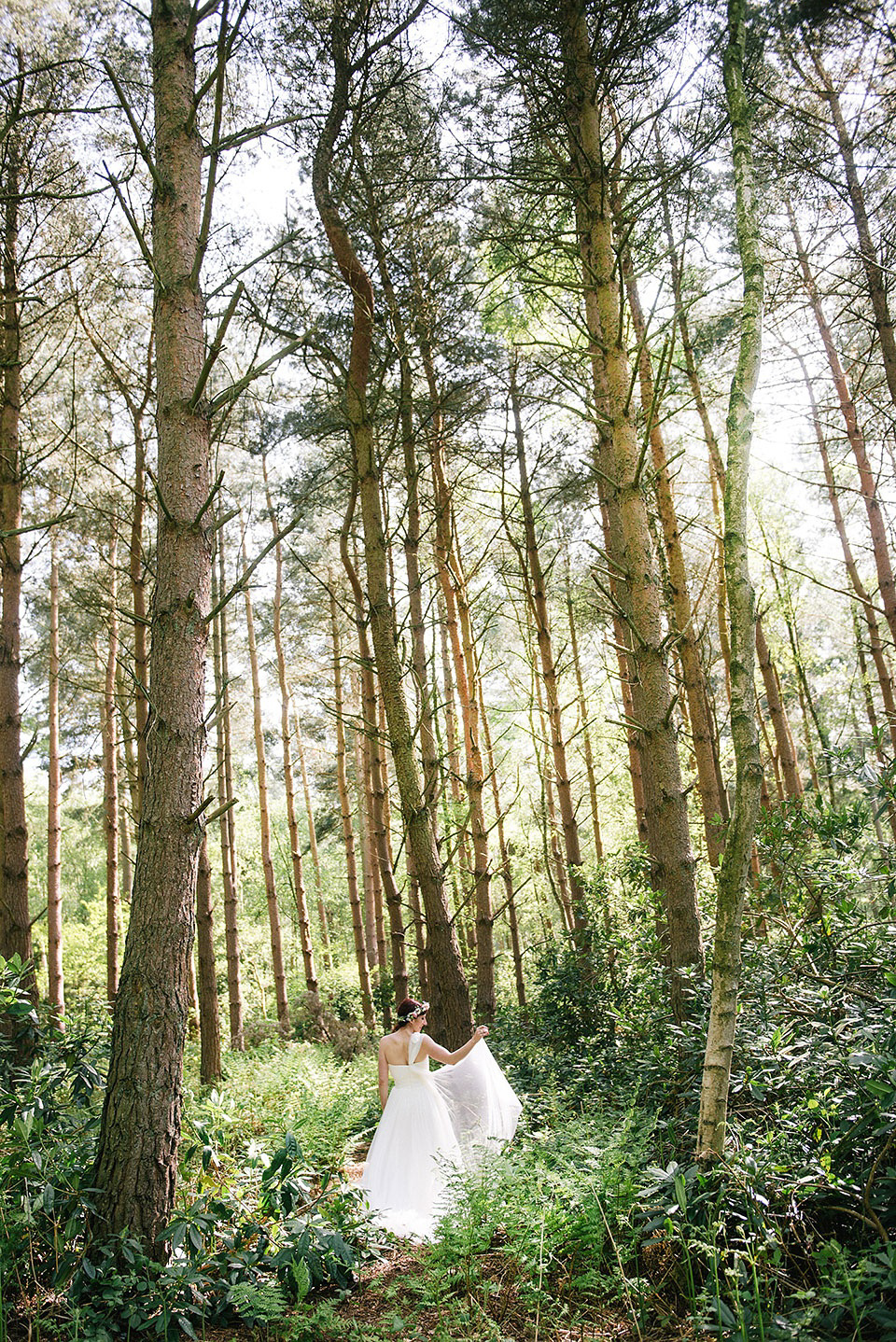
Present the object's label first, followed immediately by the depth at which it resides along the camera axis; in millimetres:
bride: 4934
